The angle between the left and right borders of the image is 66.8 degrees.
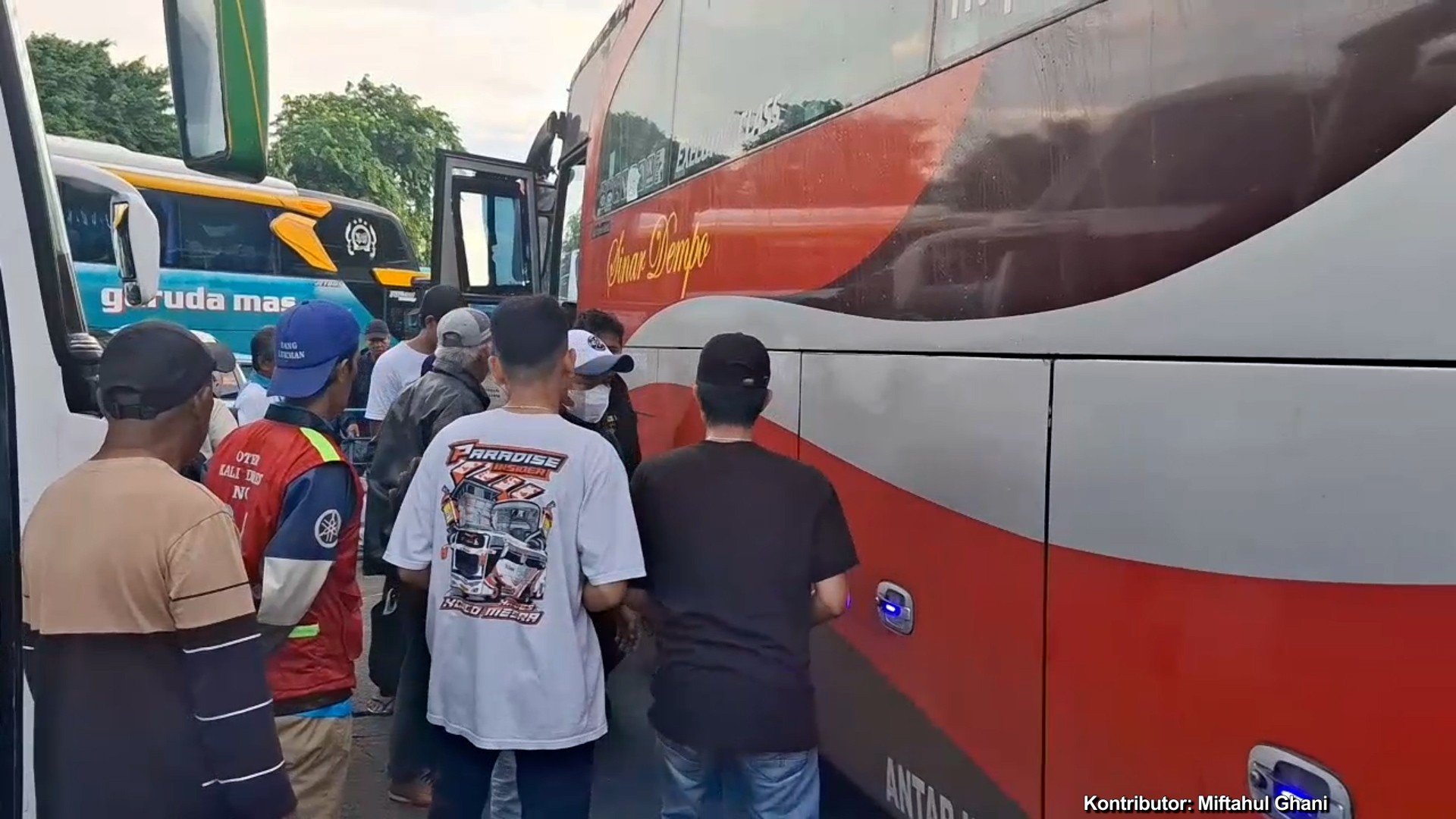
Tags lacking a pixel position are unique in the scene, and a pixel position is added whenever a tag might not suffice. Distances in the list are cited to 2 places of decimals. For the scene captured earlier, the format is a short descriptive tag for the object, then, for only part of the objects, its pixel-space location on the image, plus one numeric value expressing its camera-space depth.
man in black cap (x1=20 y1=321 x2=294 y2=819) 1.96
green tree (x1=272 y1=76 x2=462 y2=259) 33.31
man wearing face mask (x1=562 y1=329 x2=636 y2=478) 4.26
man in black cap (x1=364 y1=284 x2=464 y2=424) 5.74
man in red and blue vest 2.54
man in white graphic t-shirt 2.54
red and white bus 1.79
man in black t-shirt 2.58
